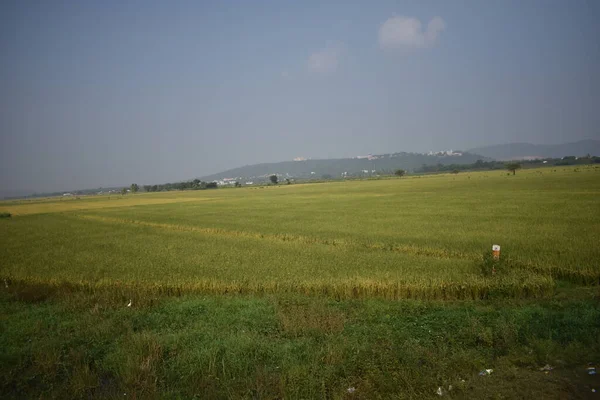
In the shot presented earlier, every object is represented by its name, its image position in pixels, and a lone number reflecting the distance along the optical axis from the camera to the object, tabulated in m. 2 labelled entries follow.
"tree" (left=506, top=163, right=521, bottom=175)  107.56
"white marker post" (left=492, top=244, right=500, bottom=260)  11.50
